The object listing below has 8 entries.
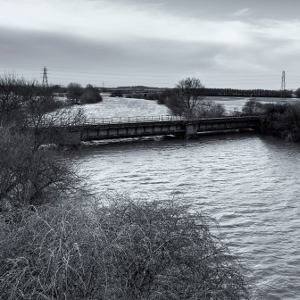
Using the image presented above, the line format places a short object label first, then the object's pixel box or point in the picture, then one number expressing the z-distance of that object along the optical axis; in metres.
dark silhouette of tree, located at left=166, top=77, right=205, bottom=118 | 100.06
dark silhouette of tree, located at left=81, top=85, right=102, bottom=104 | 145.75
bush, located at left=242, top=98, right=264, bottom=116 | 97.25
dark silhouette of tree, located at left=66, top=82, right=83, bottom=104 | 141.52
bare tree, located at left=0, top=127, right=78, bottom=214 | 25.27
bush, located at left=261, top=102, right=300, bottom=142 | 71.94
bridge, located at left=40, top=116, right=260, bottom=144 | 60.87
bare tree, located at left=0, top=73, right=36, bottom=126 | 47.65
